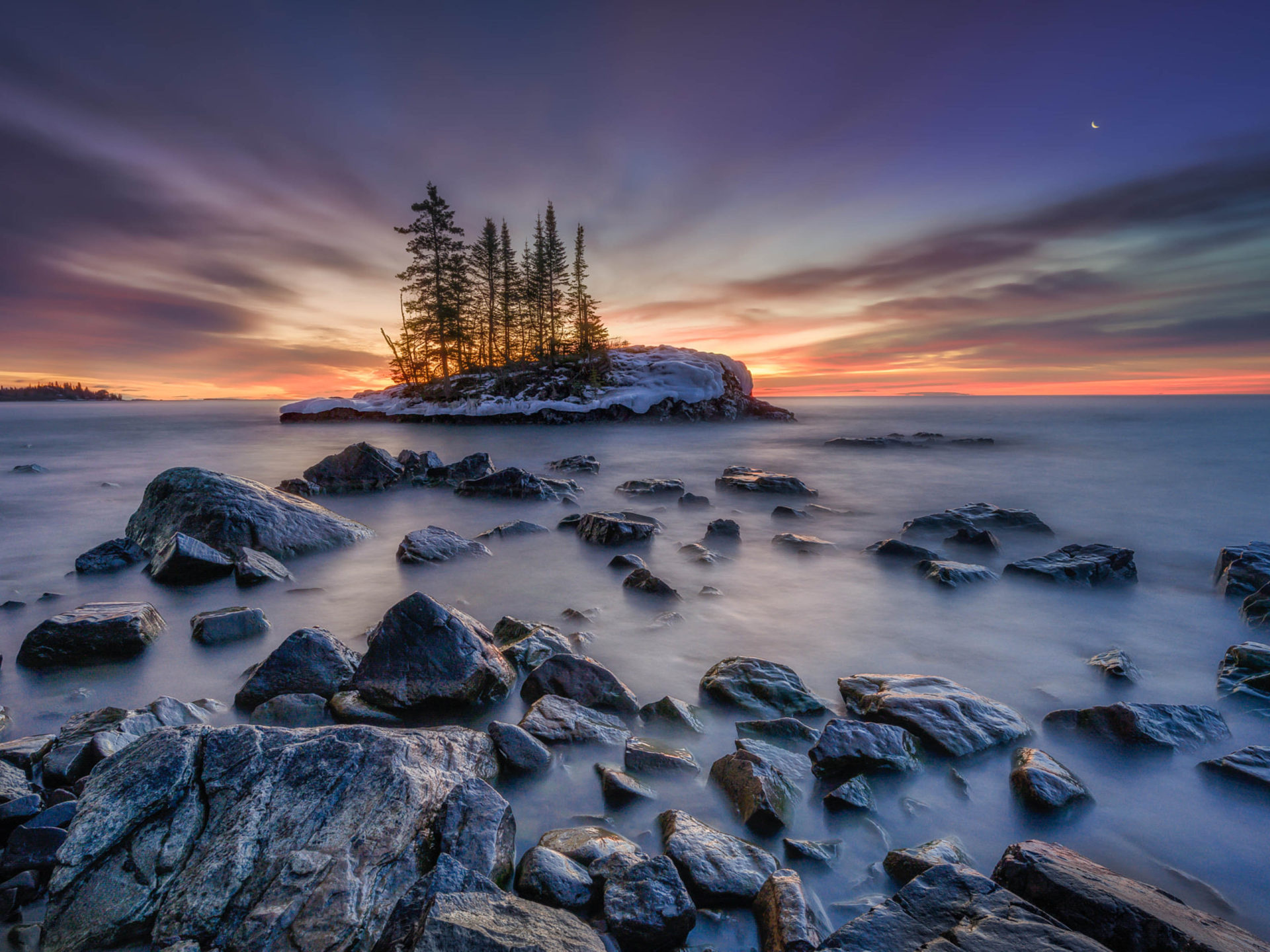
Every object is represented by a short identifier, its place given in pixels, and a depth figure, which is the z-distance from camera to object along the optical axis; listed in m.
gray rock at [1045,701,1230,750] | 2.91
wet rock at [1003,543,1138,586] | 5.70
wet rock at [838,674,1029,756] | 2.88
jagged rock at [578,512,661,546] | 7.04
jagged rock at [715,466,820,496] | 11.17
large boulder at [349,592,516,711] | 3.10
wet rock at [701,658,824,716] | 3.29
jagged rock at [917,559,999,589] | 5.55
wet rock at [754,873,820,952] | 1.70
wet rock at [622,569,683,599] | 5.24
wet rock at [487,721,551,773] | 2.61
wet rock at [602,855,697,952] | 1.74
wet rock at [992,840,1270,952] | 1.53
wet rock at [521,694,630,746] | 2.87
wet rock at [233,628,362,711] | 3.14
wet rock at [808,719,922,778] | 2.67
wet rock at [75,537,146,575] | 5.70
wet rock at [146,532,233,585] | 5.15
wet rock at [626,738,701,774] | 2.67
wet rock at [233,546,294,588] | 5.20
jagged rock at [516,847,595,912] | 1.88
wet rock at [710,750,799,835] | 2.30
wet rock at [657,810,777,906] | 1.92
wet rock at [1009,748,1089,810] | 2.46
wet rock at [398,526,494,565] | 6.21
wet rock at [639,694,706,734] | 3.09
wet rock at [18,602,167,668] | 3.56
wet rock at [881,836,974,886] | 2.05
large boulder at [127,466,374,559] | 5.99
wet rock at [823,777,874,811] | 2.44
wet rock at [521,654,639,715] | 3.24
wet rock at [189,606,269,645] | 3.97
